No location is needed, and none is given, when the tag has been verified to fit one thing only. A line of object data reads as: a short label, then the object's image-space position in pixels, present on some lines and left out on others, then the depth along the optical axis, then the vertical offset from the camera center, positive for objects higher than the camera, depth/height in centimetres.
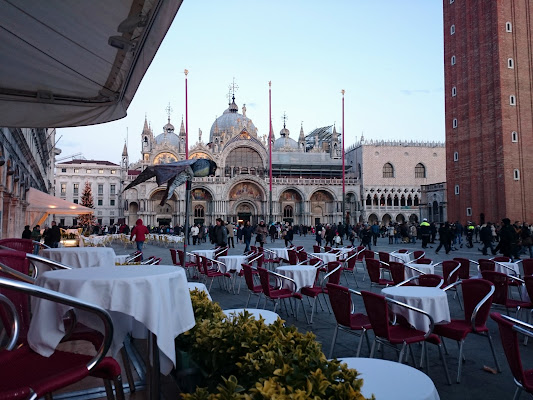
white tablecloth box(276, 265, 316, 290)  661 -94
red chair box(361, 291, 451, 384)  380 -106
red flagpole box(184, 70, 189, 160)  3392 +894
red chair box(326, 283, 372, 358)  417 -100
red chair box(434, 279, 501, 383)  419 -103
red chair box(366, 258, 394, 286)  753 -104
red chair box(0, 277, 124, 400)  167 -72
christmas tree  4659 +179
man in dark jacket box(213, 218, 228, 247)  1259 -56
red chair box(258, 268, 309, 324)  611 -115
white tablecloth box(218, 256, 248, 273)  916 -103
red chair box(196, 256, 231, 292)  860 -118
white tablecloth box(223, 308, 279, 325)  367 -91
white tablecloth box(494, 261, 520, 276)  710 -94
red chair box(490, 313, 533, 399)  269 -88
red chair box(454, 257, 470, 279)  773 -100
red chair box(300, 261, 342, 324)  638 -104
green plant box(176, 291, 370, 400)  173 -72
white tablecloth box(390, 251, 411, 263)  934 -95
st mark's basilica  4681 +326
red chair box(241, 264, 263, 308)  673 -103
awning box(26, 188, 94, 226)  1656 +54
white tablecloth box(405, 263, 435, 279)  723 -99
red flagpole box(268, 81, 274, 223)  3712 +1072
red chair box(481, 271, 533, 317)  548 -104
